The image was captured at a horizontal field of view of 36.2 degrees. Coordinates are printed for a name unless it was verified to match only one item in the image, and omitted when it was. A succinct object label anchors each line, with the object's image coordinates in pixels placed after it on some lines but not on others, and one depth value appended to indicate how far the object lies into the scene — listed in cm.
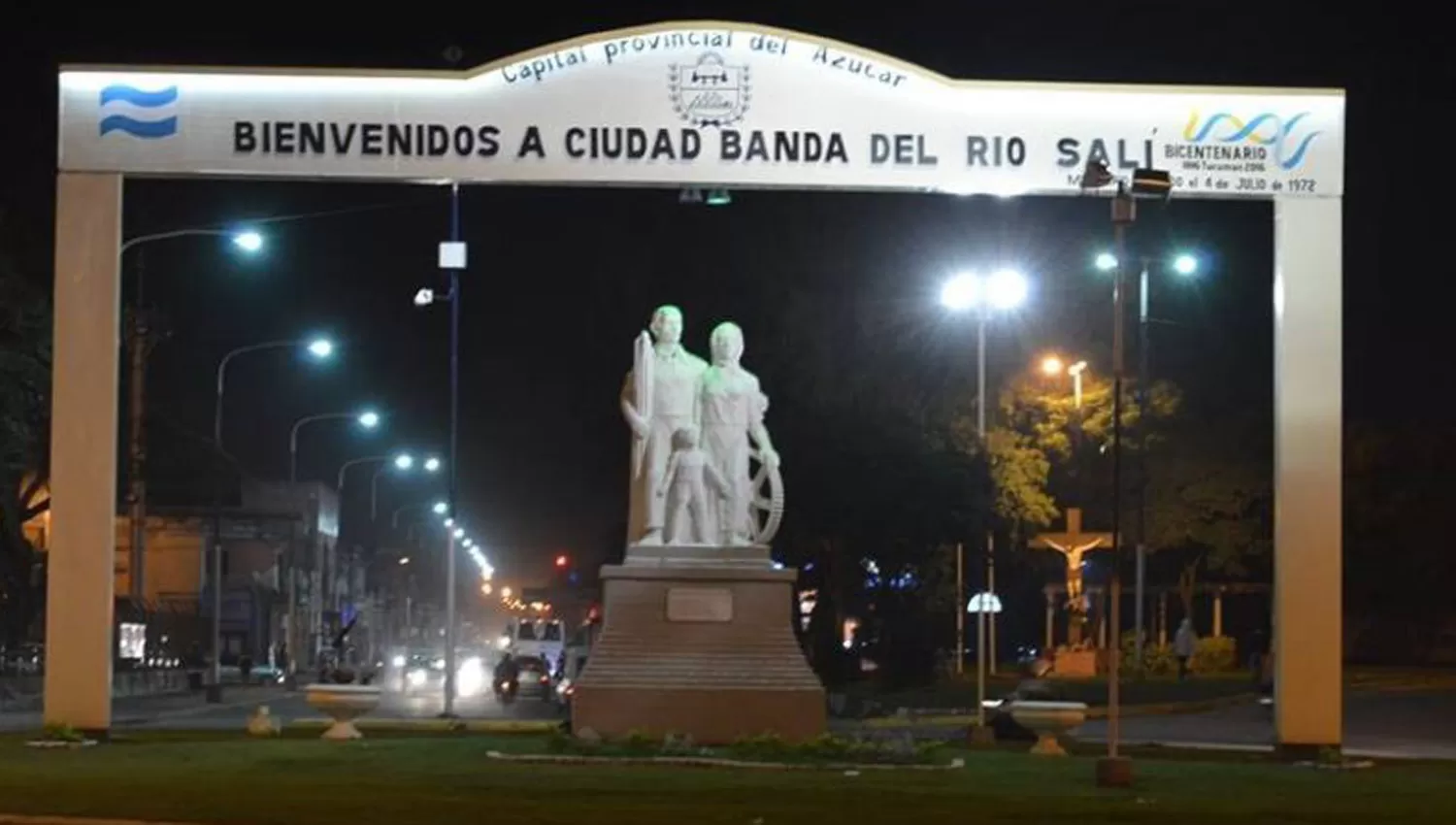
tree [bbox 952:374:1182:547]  5478
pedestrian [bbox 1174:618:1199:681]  5366
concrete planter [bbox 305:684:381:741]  2730
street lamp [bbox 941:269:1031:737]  4416
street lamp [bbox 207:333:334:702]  5353
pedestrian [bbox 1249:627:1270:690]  4914
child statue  2623
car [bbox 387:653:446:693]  7088
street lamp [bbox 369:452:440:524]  7388
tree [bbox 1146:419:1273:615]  6047
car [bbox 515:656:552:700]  5772
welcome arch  2569
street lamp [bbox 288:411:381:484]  6406
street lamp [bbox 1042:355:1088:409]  5625
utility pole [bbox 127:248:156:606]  4544
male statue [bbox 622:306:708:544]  2636
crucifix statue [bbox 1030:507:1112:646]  5375
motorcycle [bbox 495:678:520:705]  5325
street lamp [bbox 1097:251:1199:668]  4712
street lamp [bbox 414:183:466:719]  3412
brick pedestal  2514
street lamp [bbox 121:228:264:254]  3921
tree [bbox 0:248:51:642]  4869
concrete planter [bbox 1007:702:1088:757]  2603
